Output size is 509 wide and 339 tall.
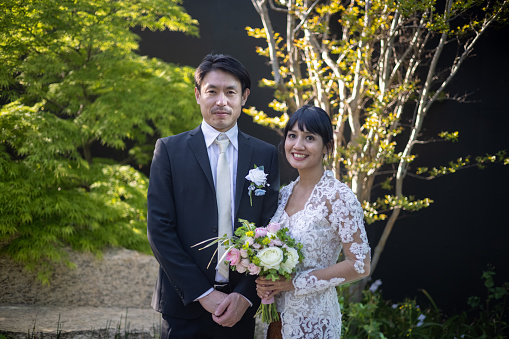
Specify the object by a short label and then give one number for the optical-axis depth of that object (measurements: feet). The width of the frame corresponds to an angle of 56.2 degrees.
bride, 6.45
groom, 6.57
